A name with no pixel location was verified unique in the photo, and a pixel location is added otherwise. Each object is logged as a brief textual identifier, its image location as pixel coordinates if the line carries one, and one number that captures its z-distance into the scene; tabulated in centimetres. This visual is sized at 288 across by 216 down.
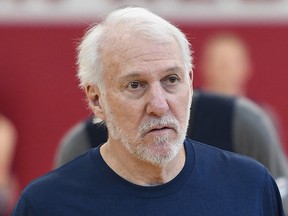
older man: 696
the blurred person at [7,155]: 1691
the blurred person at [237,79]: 938
